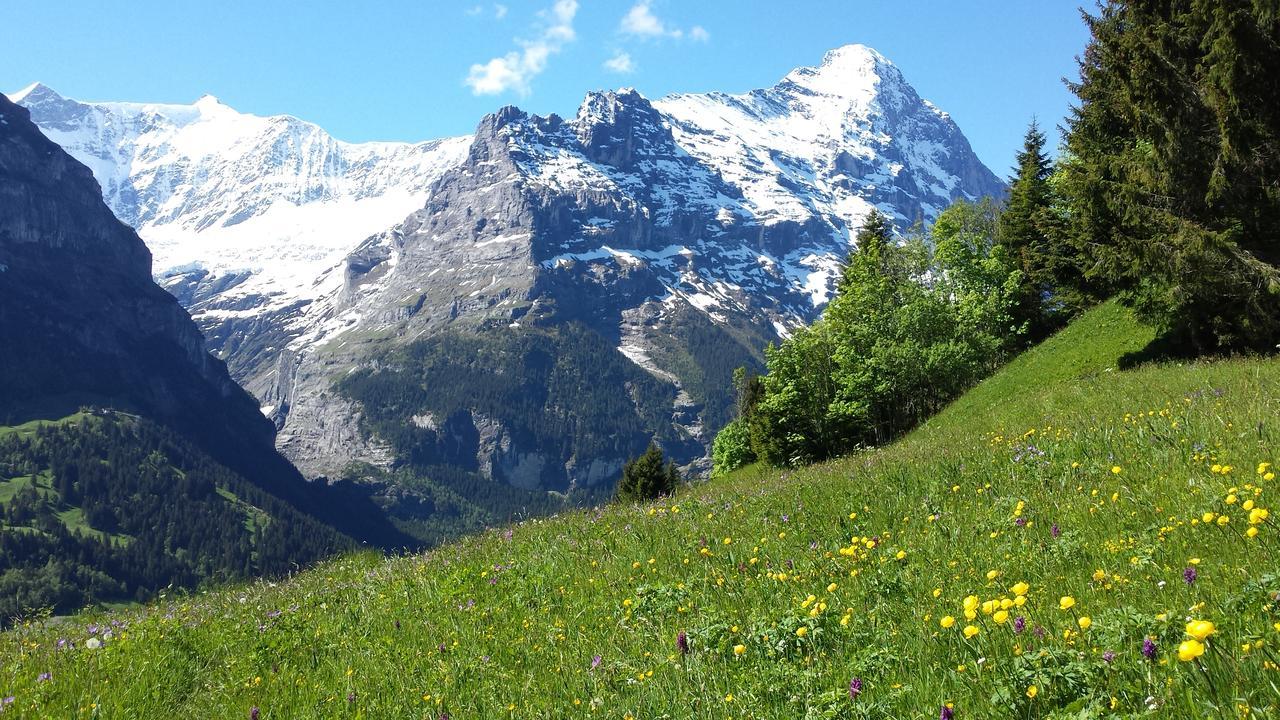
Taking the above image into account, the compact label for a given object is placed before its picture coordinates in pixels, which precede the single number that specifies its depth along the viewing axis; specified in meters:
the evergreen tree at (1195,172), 16.45
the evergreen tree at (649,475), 45.03
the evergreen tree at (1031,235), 41.66
